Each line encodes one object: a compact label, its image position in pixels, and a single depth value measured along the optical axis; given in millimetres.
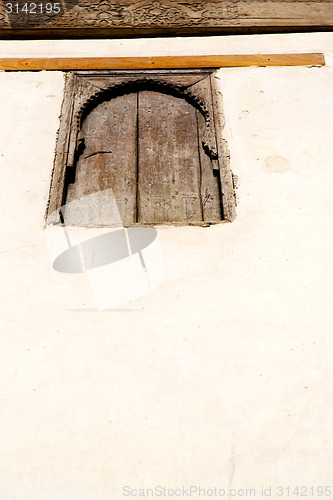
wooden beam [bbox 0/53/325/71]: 2859
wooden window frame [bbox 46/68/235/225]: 2404
